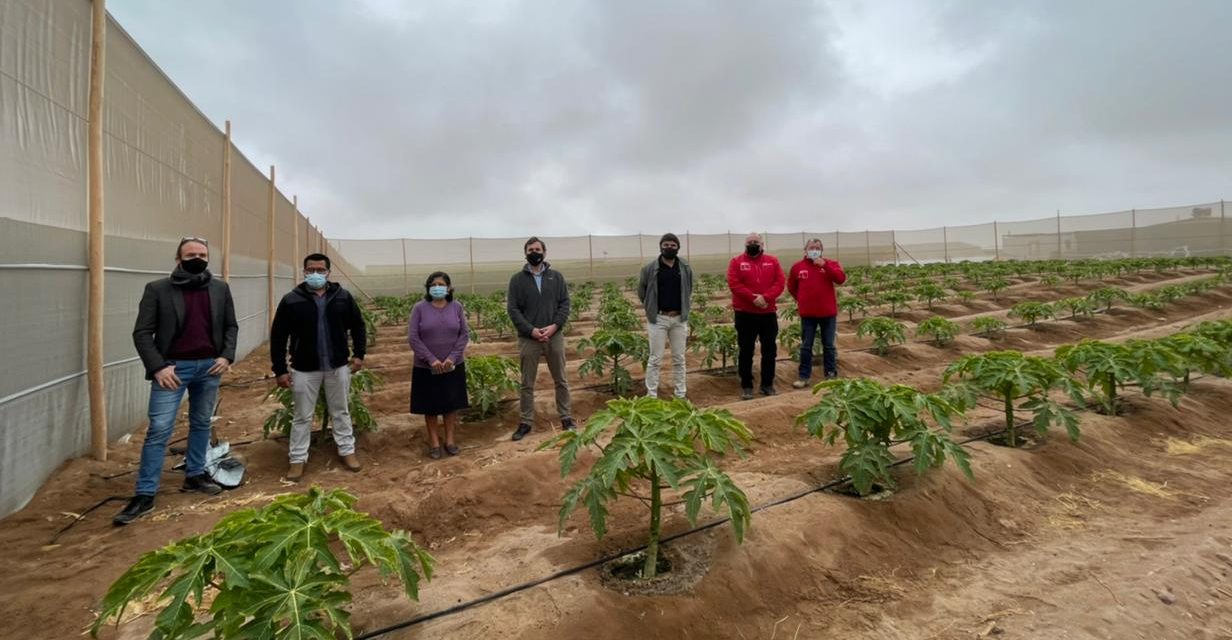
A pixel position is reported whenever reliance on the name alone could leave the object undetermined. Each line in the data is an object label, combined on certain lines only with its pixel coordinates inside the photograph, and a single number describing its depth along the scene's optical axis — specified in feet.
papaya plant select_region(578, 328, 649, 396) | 20.51
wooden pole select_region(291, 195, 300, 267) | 44.46
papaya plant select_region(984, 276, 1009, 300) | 46.01
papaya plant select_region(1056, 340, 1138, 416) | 15.40
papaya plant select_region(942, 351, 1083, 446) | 13.30
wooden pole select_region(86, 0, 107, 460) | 13.47
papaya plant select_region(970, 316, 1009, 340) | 30.31
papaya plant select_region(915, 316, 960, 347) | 27.61
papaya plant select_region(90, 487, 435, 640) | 5.54
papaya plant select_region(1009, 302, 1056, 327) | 32.76
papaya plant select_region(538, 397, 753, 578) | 7.99
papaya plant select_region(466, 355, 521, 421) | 18.49
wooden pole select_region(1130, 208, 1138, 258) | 100.07
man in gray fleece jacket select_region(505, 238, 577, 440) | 16.69
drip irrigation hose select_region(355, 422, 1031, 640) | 7.79
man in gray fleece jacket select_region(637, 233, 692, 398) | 18.62
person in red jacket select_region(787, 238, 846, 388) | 20.99
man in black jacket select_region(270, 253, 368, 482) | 14.05
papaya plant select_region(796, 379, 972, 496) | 10.78
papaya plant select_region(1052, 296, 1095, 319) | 35.77
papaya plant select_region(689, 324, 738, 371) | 23.04
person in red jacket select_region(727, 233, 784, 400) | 19.98
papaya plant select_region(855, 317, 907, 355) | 26.35
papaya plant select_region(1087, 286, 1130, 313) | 37.01
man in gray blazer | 11.83
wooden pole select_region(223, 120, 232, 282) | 24.95
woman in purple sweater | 15.71
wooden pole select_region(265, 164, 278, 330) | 34.09
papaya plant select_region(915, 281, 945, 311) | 40.14
